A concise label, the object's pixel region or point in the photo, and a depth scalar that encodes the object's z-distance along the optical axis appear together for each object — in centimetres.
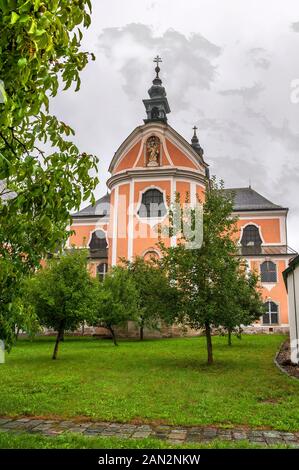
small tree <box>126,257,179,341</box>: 1678
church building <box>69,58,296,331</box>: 3547
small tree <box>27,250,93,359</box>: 1873
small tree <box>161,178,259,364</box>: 1611
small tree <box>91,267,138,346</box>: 2617
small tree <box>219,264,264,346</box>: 1598
